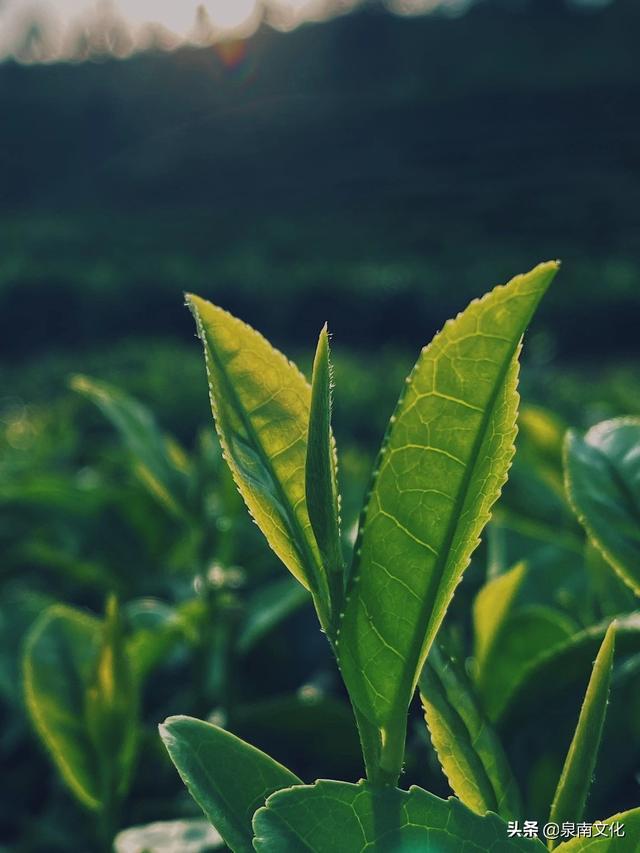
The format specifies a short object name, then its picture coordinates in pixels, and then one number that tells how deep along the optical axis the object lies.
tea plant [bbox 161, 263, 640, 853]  0.12
